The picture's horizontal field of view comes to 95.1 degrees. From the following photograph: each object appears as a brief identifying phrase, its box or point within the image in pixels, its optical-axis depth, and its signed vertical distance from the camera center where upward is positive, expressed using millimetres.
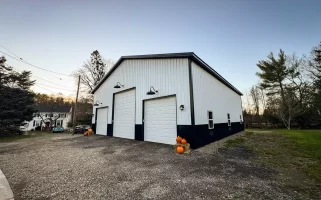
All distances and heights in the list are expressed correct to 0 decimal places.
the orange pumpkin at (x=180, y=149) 6012 -1249
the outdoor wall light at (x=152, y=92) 8320 +1518
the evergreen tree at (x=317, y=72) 14883 +4806
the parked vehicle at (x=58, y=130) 22986 -1529
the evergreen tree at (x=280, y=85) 19609 +4796
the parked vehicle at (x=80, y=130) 20561 -1405
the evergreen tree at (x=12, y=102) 16078 +2132
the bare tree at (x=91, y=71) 24953 +8277
